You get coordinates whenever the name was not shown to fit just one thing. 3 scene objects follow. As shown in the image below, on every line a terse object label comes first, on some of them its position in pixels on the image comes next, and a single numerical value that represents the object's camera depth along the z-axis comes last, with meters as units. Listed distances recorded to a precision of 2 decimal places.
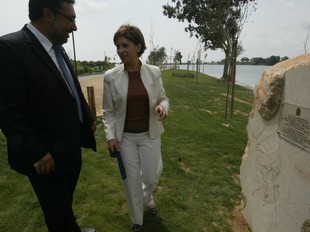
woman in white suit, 2.87
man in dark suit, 1.95
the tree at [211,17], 22.64
